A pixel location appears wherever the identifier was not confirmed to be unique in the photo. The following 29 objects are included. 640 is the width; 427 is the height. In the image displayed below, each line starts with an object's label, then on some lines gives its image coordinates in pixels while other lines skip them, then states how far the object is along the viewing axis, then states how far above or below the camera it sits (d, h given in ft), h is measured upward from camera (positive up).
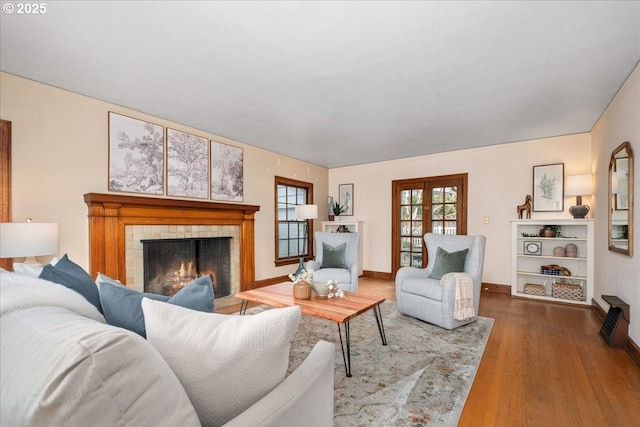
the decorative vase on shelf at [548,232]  13.98 -0.96
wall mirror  8.52 +0.39
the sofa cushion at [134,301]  3.14 -1.04
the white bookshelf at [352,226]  19.75 -0.97
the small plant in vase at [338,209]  21.09 +0.22
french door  17.01 +0.00
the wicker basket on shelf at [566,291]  13.23 -3.64
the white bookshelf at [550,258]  13.10 -2.18
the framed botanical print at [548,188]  14.17 +1.20
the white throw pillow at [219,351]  2.43 -1.19
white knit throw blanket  9.85 -2.86
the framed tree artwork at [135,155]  10.59 +2.16
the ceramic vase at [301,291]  8.80 -2.38
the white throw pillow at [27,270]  4.17 -0.86
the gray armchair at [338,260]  12.70 -2.27
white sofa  1.52 -0.92
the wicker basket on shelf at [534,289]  14.10 -3.77
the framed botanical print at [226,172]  14.03 +1.99
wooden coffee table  7.30 -2.61
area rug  5.76 -3.98
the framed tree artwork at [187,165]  12.28 +2.08
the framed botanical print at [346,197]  21.04 +1.10
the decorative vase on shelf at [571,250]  13.53 -1.78
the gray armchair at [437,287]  9.92 -2.71
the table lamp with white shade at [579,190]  12.85 +1.01
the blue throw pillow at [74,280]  3.67 -0.88
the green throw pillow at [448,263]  10.84 -1.92
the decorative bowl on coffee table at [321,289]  9.00 -2.37
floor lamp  16.75 +0.06
